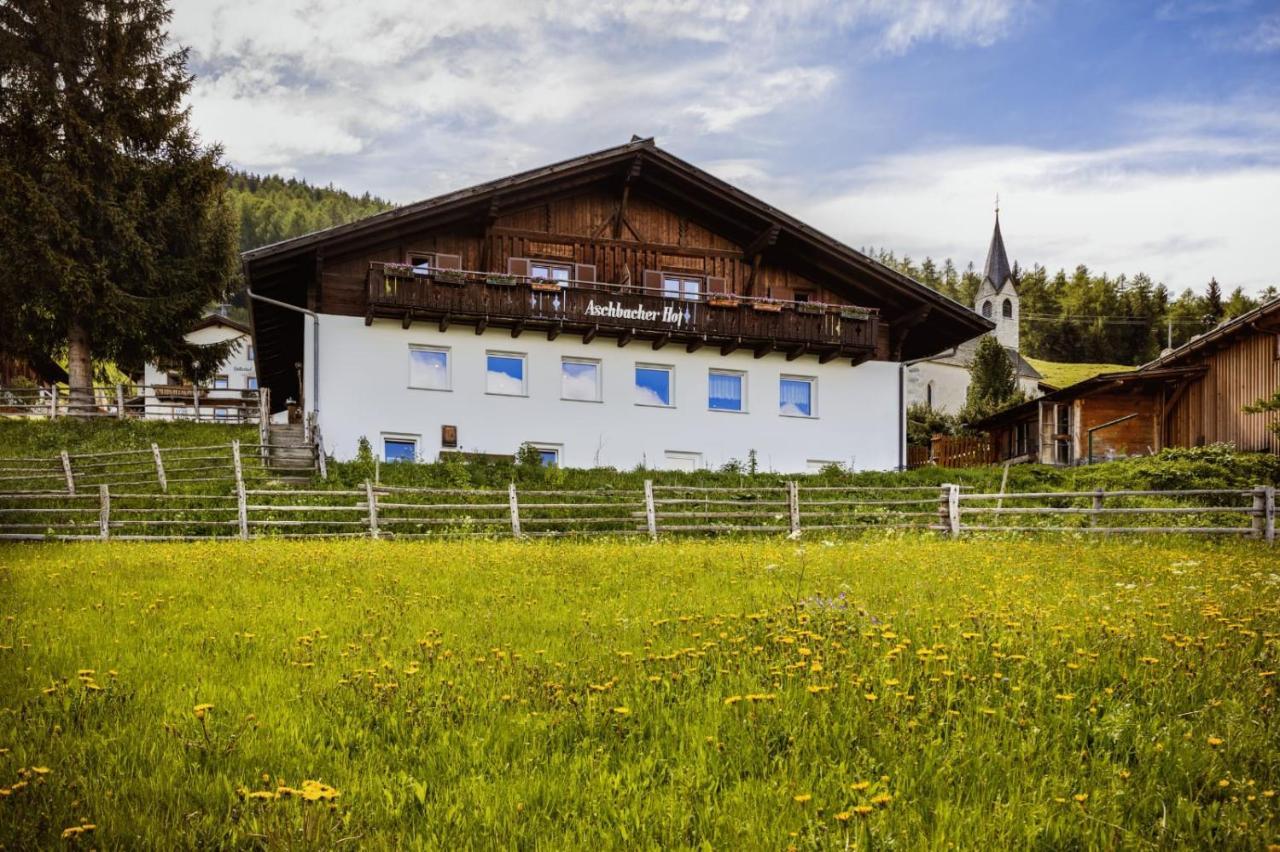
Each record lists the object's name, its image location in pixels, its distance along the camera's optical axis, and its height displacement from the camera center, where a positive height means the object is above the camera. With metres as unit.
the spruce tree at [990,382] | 60.22 +3.64
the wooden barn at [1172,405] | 31.84 +1.50
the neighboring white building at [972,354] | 80.38 +6.81
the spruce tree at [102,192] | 33.84 +8.34
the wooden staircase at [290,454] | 26.84 -0.12
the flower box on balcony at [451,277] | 30.50 +4.78
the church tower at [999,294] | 96.19 +13.45
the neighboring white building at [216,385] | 39.31 +3.86
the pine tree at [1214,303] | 108.06 +14.29
